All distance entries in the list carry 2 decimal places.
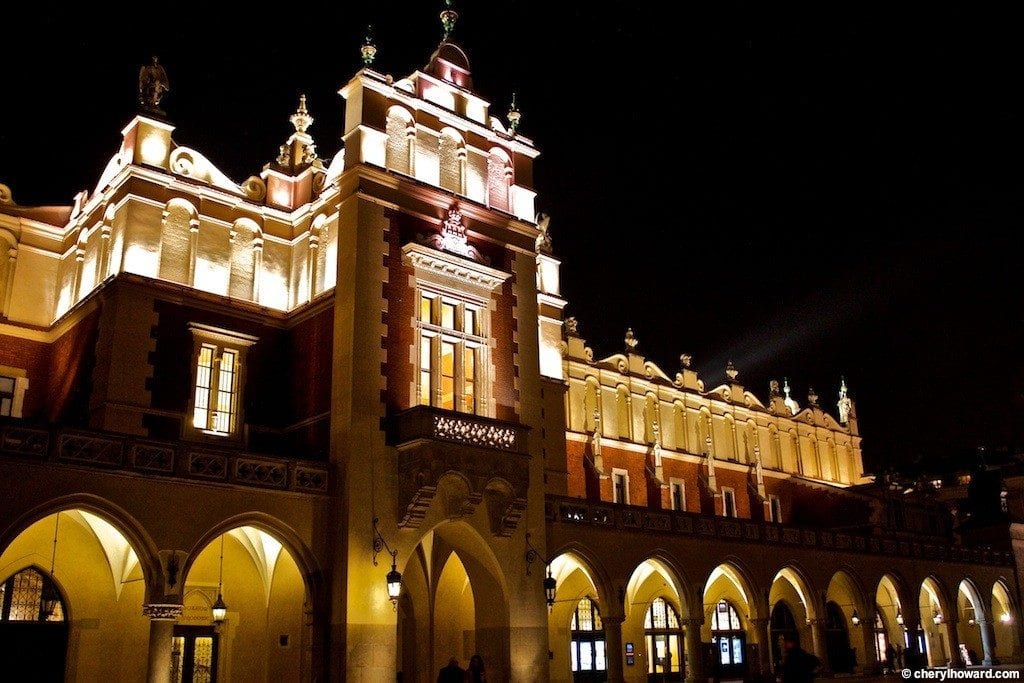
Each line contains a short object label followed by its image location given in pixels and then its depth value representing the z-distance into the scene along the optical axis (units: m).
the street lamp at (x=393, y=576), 25.41
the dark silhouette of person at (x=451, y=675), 22.28
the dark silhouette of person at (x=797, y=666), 15.91
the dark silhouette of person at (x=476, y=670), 24.34
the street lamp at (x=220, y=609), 26.22
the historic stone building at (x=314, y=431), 24.84
